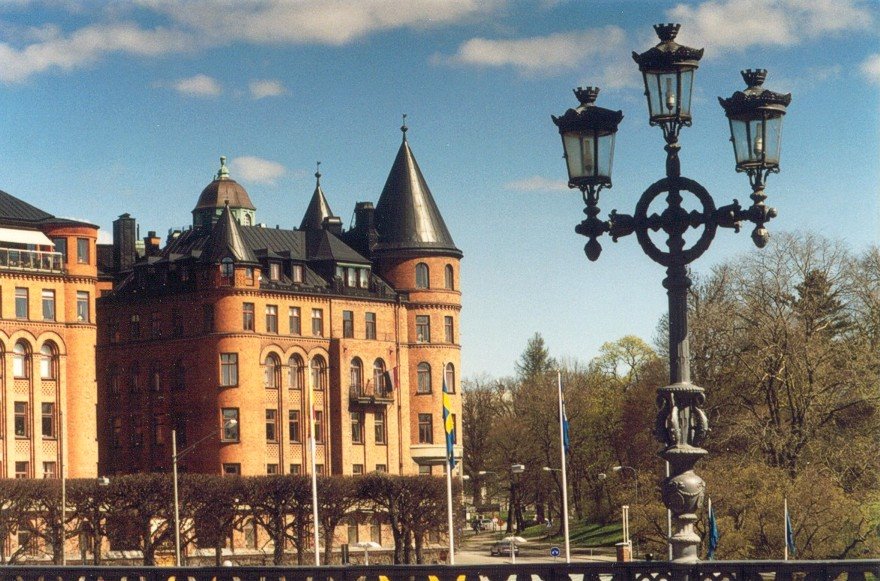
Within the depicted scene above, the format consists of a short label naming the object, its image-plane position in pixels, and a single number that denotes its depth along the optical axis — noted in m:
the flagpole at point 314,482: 80.56
